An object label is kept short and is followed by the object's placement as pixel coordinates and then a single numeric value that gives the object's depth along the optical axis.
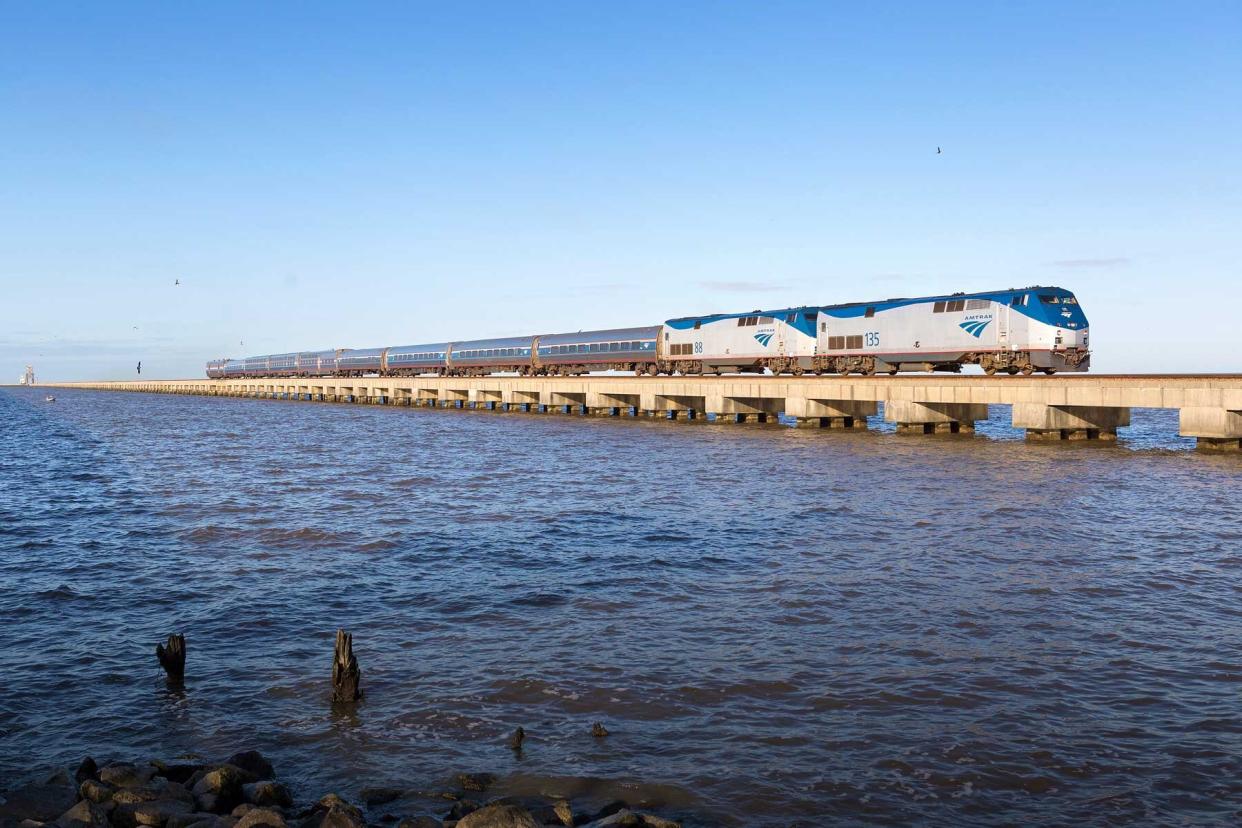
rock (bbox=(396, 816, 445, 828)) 7.12
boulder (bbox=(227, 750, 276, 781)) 8.30
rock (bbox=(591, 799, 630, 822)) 7.52
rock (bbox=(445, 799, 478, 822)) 7.41
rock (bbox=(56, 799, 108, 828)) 6.94
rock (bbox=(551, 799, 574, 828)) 7.32
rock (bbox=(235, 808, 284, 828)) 6.86
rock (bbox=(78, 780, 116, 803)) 7.54
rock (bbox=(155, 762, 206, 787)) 8.25
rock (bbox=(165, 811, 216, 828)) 7.06
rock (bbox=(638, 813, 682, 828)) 7.14
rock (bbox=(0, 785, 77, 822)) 7.19
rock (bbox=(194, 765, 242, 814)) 7.51
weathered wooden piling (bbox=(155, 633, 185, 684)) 10.80
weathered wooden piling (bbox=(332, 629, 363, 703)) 10.21
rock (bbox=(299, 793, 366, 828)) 7.04
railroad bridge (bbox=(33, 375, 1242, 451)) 32.91
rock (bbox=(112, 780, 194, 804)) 7.49
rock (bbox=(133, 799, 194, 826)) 7.13
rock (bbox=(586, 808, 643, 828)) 6.97
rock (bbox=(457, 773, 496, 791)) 8.16
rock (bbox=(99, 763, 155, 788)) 7.86
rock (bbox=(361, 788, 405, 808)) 7.91
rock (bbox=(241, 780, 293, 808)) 7.67
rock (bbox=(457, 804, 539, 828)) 6.86
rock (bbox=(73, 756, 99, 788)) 8.21
